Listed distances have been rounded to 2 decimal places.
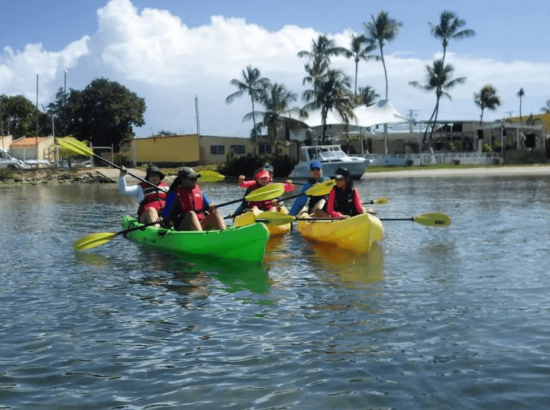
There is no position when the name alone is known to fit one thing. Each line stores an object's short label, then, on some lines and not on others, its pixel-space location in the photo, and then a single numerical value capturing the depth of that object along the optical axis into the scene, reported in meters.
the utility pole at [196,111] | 62.13
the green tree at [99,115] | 60.94
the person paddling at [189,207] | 11.19
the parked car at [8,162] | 50.15
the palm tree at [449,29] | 55.25
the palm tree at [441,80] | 54.28
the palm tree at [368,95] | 67.81
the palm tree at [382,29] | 60.28
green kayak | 10.25
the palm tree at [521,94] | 85.94
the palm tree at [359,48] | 61.47
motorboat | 37.06
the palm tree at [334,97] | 50.38
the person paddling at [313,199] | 13.74
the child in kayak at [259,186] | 13.70
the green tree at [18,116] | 69.67
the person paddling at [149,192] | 12.98
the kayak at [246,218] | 13.23
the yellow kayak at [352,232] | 11.61
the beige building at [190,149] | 54.38
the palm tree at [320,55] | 54.03
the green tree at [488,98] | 70.06
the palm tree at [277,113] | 52.91
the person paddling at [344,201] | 12.35
